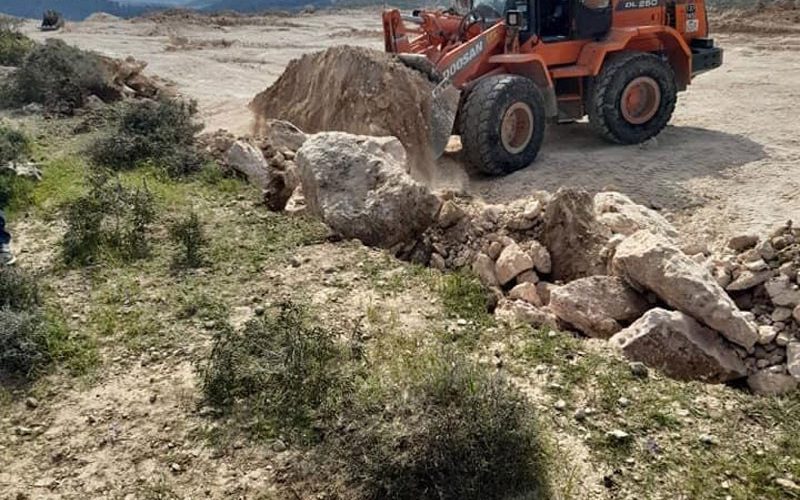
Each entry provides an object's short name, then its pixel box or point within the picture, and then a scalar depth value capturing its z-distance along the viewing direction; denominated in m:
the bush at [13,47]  13.60
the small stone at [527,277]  5.54
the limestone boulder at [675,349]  4.29
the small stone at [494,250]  5.75
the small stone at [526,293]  5.16
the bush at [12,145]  7.52
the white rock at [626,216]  5.89
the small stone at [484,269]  5.47
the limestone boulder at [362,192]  6.01
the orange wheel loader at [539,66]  8.15
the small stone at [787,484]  3.18
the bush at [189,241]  5.52
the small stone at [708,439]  3.49
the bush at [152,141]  7.75
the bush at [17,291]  4.79
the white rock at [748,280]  5.13
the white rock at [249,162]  7.34
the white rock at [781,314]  4.81
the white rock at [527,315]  4.66
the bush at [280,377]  3.68
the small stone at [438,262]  5.82
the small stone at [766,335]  4.57
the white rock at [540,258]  5.66
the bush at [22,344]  4.24
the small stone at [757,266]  5.18
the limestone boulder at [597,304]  4.74
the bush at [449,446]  3.15
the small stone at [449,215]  6.18
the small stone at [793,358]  4.30
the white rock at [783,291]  4.86
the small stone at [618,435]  3.50
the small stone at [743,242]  5.79
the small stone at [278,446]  3.54
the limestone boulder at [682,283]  4.44
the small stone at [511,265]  5.52
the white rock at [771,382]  4.22
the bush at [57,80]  10.39
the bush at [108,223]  5.73
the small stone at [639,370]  4.00
